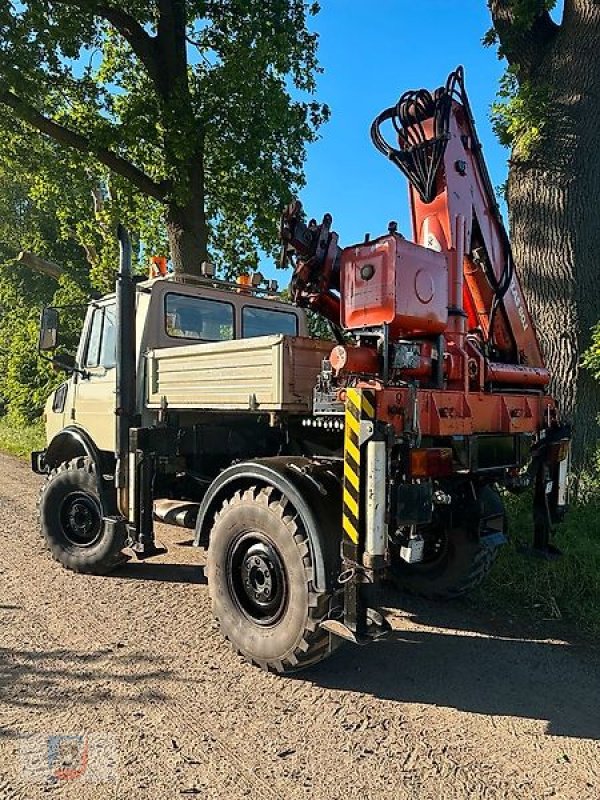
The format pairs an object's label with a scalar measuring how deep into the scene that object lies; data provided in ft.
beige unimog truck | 11.98
